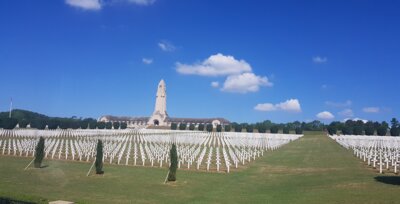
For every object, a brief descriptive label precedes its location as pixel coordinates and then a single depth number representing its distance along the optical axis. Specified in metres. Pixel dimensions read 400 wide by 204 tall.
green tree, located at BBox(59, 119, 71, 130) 81.81
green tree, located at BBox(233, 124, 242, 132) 97.66
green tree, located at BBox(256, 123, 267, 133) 91.94
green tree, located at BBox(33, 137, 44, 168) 22.62
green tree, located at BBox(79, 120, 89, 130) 87.52
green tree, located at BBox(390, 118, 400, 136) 77.55
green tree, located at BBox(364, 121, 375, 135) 81.25
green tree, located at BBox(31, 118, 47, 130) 79.17
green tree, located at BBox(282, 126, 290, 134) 90.94
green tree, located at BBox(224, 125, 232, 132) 100.25
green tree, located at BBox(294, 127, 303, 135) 91.07
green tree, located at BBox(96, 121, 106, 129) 90.94
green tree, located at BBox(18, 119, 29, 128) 79.00
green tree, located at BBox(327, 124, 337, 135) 89.32
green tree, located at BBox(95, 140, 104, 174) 20.69
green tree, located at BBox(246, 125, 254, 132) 94.09
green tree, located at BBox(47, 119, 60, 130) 78.19
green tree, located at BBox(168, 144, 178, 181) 18.73
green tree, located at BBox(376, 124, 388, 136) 78.23
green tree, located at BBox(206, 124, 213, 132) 95.16
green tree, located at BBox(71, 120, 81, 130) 85.89
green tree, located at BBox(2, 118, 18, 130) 64.75
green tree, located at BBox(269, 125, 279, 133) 90.31
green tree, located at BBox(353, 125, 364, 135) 80.50
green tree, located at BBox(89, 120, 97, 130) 88.62
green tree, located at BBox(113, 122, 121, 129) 95.81
